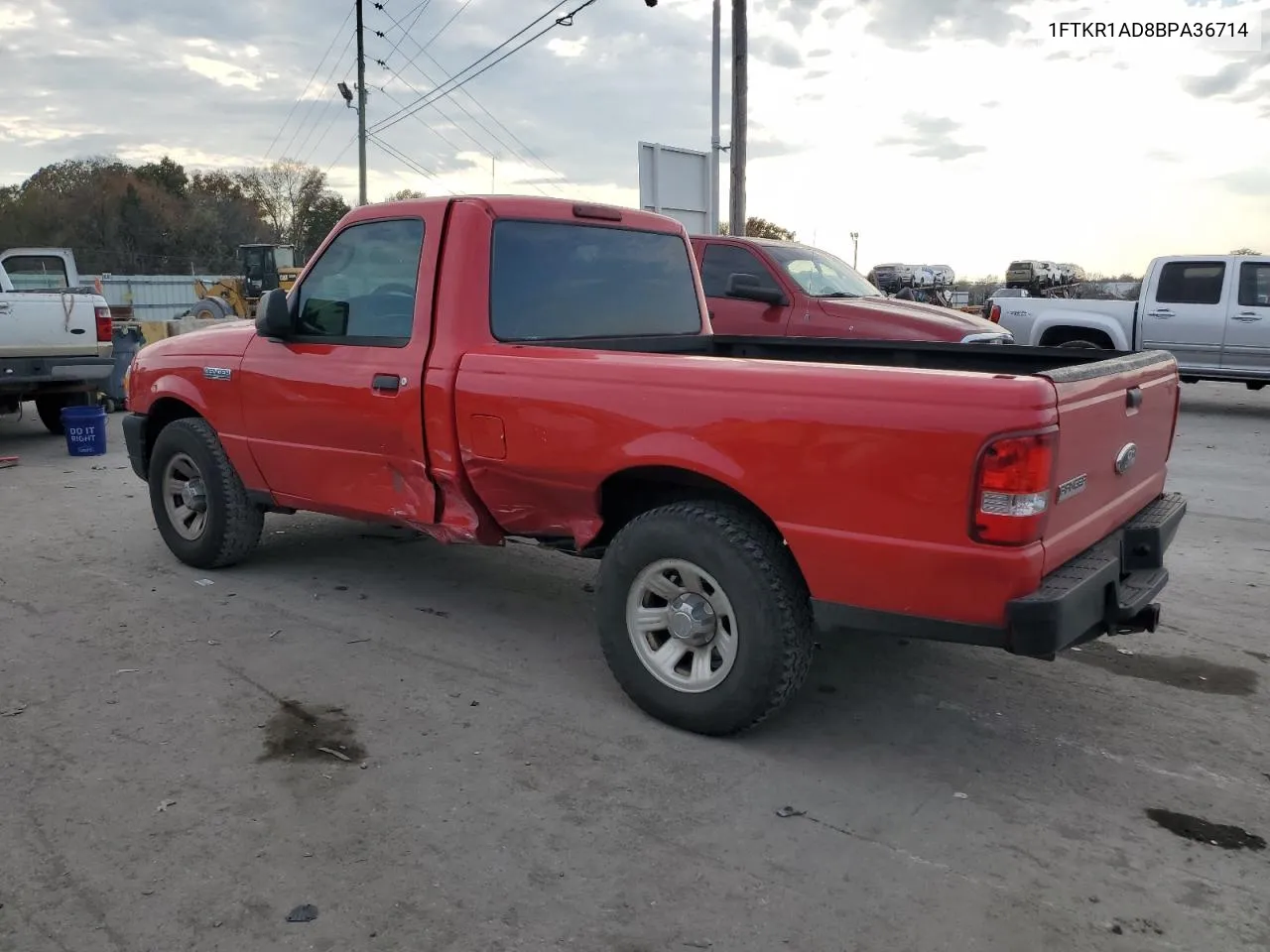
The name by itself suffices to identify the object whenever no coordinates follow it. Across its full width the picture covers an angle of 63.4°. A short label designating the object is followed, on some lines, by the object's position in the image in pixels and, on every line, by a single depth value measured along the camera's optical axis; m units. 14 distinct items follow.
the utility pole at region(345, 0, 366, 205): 37.25
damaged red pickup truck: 3.02
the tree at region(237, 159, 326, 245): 67.75
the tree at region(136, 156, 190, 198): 64.62
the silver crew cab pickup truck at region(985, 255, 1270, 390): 12.59
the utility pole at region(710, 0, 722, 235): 17.39
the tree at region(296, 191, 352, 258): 56.17
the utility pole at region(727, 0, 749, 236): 16.73
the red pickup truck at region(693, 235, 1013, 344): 9.00
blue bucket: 9.81
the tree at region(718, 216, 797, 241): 65.50
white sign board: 15.80
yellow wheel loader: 25.69
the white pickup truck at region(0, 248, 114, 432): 9.87
